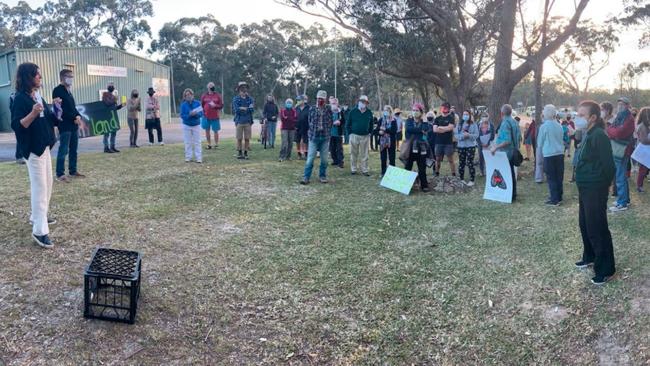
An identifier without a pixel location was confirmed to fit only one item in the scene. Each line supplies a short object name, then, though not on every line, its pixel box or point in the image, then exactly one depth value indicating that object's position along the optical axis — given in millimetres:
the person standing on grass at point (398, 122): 11770
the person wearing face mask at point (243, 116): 12445
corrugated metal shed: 25000
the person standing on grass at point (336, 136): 12255
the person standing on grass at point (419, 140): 9961
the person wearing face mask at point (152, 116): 13851
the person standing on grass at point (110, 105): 13016
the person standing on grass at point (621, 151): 7895
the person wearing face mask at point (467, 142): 10703
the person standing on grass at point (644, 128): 7815
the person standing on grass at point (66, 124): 8320
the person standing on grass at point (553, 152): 8555
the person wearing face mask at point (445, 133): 10672
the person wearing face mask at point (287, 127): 13227
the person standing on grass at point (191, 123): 10969
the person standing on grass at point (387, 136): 11133
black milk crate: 4168
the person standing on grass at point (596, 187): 4969
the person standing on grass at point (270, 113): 15000
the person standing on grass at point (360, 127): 10766
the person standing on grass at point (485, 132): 11031
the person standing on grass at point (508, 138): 9367
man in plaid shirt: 9930
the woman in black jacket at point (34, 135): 5133
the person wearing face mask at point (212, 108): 13688
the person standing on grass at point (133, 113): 13227
